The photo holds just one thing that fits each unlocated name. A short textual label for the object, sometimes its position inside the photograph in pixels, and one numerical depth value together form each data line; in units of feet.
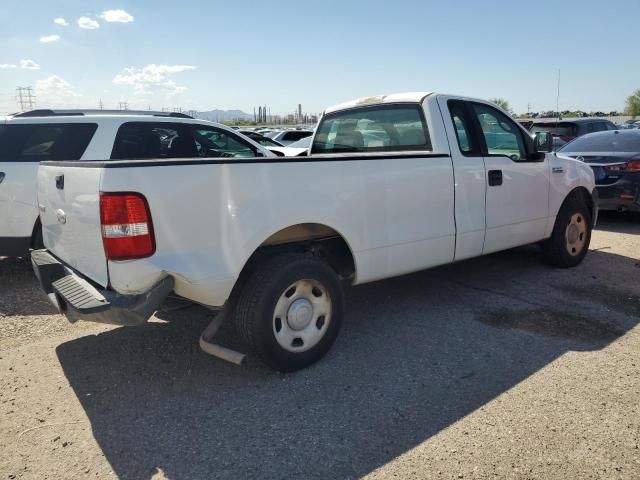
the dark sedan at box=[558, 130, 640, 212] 27.61
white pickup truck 9.57
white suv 17.62
